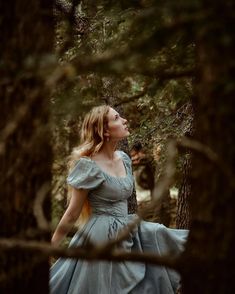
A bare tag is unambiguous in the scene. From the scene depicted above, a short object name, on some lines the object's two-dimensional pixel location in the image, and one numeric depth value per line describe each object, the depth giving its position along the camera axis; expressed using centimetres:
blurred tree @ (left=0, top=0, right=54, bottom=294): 291
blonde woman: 499
